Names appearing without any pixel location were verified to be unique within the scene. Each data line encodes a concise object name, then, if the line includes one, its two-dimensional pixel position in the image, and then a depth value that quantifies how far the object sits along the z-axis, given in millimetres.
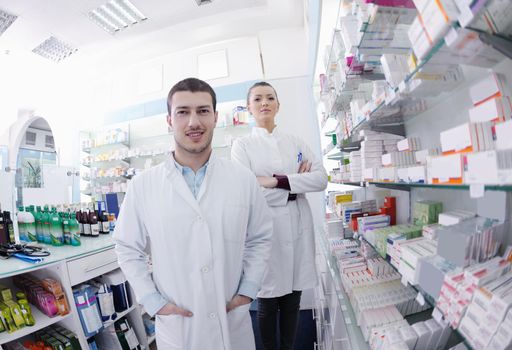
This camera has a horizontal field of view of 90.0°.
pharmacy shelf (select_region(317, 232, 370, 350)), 1105
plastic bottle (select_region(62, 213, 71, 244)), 2271
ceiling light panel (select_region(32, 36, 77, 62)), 4641
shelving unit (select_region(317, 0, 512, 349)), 645
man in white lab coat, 1170
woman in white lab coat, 1750
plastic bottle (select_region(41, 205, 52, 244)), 2328
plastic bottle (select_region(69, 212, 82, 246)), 2256
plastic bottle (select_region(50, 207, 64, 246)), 2268
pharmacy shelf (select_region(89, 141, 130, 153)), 5473
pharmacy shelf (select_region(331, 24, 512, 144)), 606
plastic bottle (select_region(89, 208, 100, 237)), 2582
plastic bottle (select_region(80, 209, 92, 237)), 2596
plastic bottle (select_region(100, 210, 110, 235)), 2748
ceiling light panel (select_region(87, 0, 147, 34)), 4094
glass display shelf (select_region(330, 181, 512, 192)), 545
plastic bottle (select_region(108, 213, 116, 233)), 2816
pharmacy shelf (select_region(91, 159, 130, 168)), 5414
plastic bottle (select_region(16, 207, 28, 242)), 2426
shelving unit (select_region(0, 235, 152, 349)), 1666
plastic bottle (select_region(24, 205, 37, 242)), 2416
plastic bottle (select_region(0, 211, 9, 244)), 2066
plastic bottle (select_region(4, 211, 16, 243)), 2127
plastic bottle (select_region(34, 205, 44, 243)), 2393
